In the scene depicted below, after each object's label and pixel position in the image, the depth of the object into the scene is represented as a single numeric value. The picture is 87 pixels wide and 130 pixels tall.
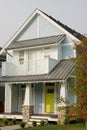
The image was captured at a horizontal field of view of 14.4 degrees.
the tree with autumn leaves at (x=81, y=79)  17.09
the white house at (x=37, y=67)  27.56
